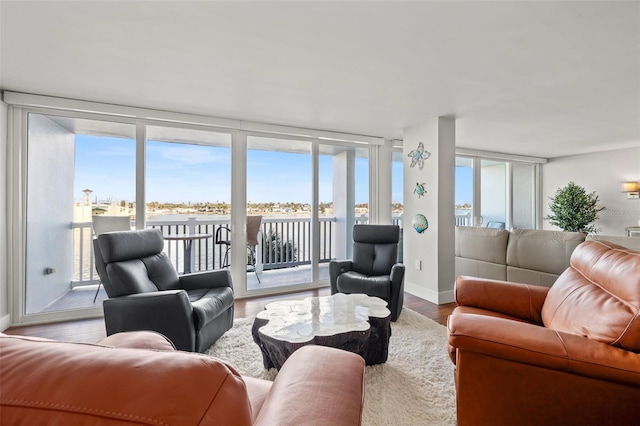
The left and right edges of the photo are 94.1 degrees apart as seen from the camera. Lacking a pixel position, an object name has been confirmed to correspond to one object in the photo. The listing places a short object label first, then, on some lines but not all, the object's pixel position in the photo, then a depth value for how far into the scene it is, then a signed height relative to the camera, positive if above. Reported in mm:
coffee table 1863 -760
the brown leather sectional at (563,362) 1173 -604
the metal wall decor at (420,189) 3974 +335
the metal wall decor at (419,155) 3951 +794
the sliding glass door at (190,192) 3998 +327
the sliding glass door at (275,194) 4359 +307
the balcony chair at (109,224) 3430 -108
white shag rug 1683 -1114
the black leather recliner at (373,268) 3014 -634
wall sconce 5480 +458
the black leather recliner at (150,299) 2113 -646
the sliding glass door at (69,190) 3277 +291
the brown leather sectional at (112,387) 391 -245
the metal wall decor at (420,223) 3918 -118
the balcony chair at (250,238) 4176 -354
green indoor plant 5945 +99
